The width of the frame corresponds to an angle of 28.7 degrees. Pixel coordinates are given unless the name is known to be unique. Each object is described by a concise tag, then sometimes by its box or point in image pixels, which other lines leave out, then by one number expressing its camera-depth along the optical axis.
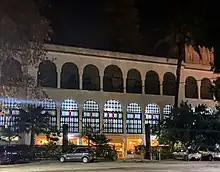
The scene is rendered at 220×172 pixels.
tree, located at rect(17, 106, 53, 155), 34.41
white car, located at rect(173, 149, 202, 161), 37.34
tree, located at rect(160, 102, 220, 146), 38.78
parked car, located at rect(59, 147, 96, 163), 32.97
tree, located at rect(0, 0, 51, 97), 7.74
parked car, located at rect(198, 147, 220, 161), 38.07
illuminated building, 41.50
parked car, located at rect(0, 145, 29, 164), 33.25
